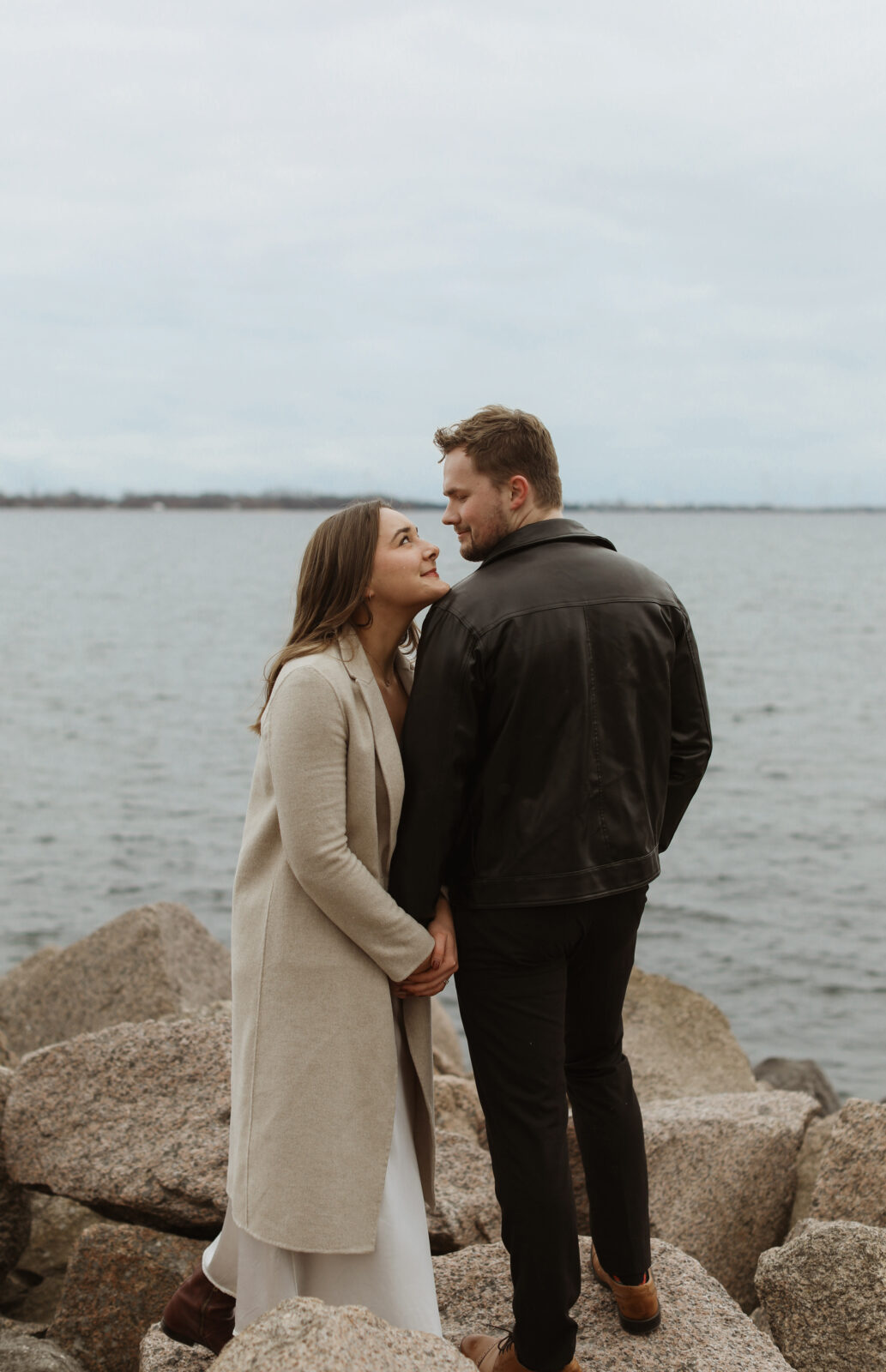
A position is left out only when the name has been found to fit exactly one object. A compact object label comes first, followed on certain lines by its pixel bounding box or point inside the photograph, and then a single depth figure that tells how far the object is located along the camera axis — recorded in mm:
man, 3262
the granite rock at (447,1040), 7920
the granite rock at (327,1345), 2646
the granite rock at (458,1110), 5344
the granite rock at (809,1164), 4801
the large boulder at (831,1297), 3783
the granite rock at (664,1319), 3506
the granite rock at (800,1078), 8227
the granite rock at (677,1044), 6629
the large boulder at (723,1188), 4699
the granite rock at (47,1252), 4949
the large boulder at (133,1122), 4391
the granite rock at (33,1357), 3914
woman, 3203
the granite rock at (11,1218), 4848
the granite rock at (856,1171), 4477
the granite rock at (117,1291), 4258
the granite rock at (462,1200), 4379
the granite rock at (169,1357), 3453
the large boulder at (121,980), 6859
